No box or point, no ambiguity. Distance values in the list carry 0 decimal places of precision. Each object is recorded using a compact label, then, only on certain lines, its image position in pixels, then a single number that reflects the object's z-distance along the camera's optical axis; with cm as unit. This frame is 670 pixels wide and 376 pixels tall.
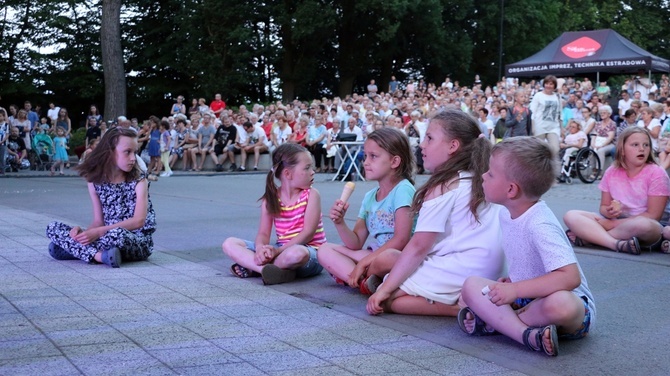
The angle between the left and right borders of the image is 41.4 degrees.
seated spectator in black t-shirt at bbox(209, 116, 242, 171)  2441
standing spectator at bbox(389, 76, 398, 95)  3731
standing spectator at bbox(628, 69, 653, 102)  2655
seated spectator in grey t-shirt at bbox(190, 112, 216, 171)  2478
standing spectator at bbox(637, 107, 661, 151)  1633
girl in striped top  611
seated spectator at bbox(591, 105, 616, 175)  1797
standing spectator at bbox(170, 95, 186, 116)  3008
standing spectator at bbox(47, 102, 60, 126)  2934
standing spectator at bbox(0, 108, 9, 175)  2148
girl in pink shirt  760
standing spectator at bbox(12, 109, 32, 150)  2409
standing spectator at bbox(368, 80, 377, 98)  3628
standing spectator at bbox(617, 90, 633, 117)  2357
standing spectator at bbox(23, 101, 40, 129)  2557
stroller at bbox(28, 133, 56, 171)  2433
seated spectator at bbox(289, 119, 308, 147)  2272
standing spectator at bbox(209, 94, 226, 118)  3008
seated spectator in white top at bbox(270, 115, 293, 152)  2392
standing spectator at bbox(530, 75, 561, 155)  1588
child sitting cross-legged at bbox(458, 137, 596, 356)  413
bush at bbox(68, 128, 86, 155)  3042
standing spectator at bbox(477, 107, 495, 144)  2059
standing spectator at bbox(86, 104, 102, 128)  2633
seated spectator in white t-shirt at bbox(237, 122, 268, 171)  2408
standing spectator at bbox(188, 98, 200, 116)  3005
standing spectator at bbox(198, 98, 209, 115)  2906
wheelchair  1723
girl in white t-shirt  488
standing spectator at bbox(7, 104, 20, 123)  2388
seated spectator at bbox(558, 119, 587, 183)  1755
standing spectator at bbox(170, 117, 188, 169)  2495
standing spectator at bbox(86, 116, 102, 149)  2511
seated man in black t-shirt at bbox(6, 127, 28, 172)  2305
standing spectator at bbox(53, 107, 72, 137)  2659
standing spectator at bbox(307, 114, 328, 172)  2247
